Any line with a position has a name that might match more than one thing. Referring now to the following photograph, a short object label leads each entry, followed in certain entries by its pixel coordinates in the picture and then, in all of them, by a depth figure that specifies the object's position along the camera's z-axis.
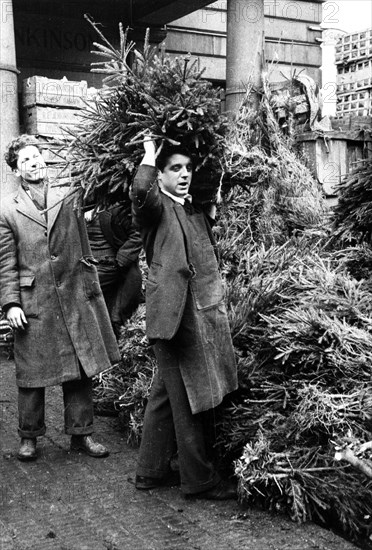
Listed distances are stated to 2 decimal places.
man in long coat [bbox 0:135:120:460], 4.88
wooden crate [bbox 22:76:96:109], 8.96
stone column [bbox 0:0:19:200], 8.81
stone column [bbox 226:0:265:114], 9.92
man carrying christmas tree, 4.09
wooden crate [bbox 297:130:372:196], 7.88
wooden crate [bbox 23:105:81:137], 8.97
